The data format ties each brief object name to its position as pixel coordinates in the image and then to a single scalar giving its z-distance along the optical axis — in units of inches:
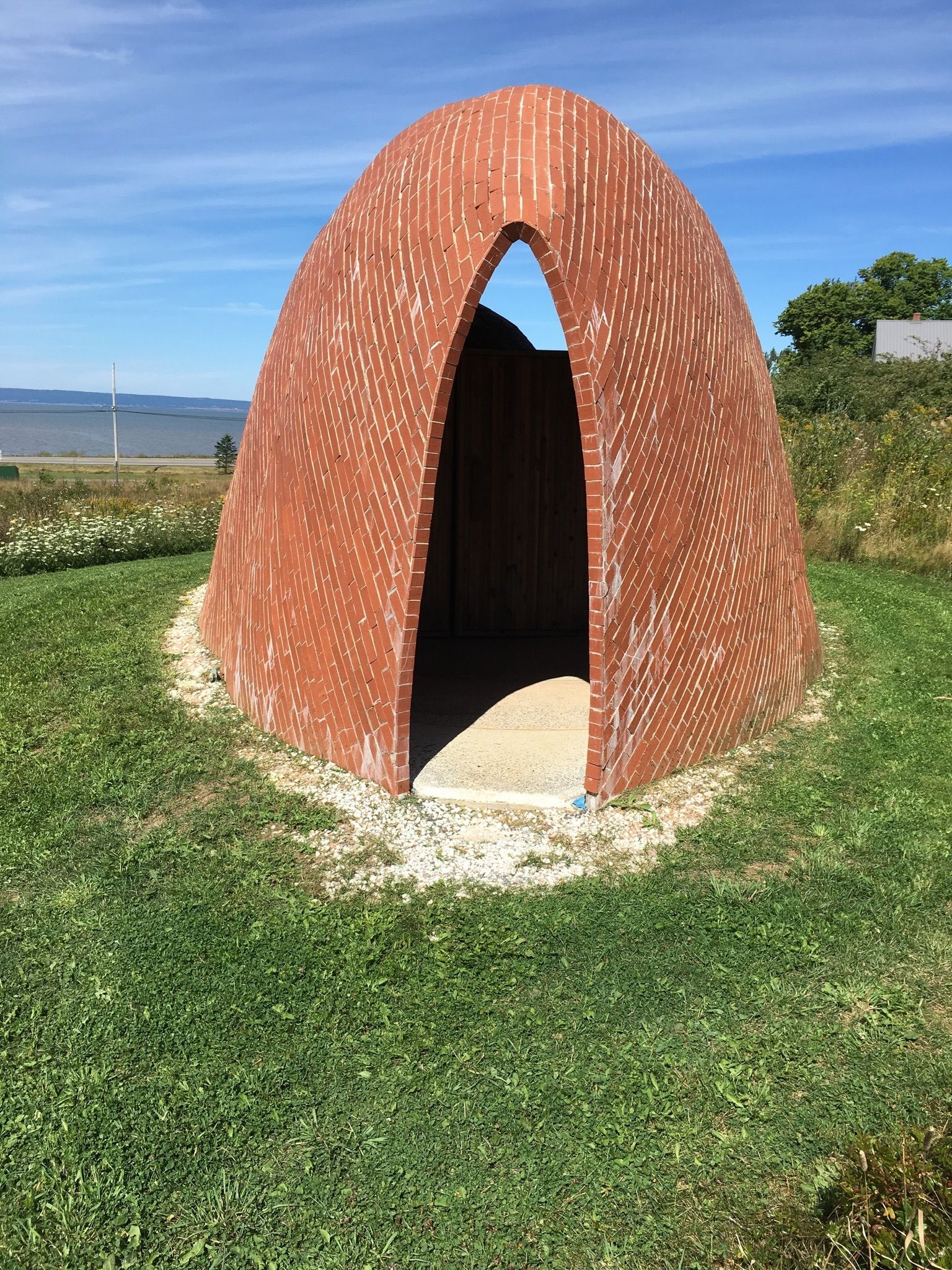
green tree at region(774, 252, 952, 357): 2053.4
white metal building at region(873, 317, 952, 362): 1667.1
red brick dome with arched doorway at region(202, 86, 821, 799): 217.0
